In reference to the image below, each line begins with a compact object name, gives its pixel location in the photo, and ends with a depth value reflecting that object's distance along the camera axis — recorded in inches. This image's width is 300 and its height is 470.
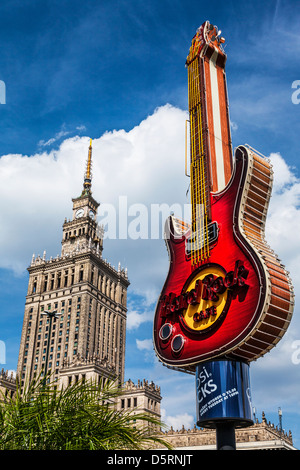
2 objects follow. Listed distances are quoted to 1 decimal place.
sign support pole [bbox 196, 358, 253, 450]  1284.4
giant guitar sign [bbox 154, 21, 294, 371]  1331.2
